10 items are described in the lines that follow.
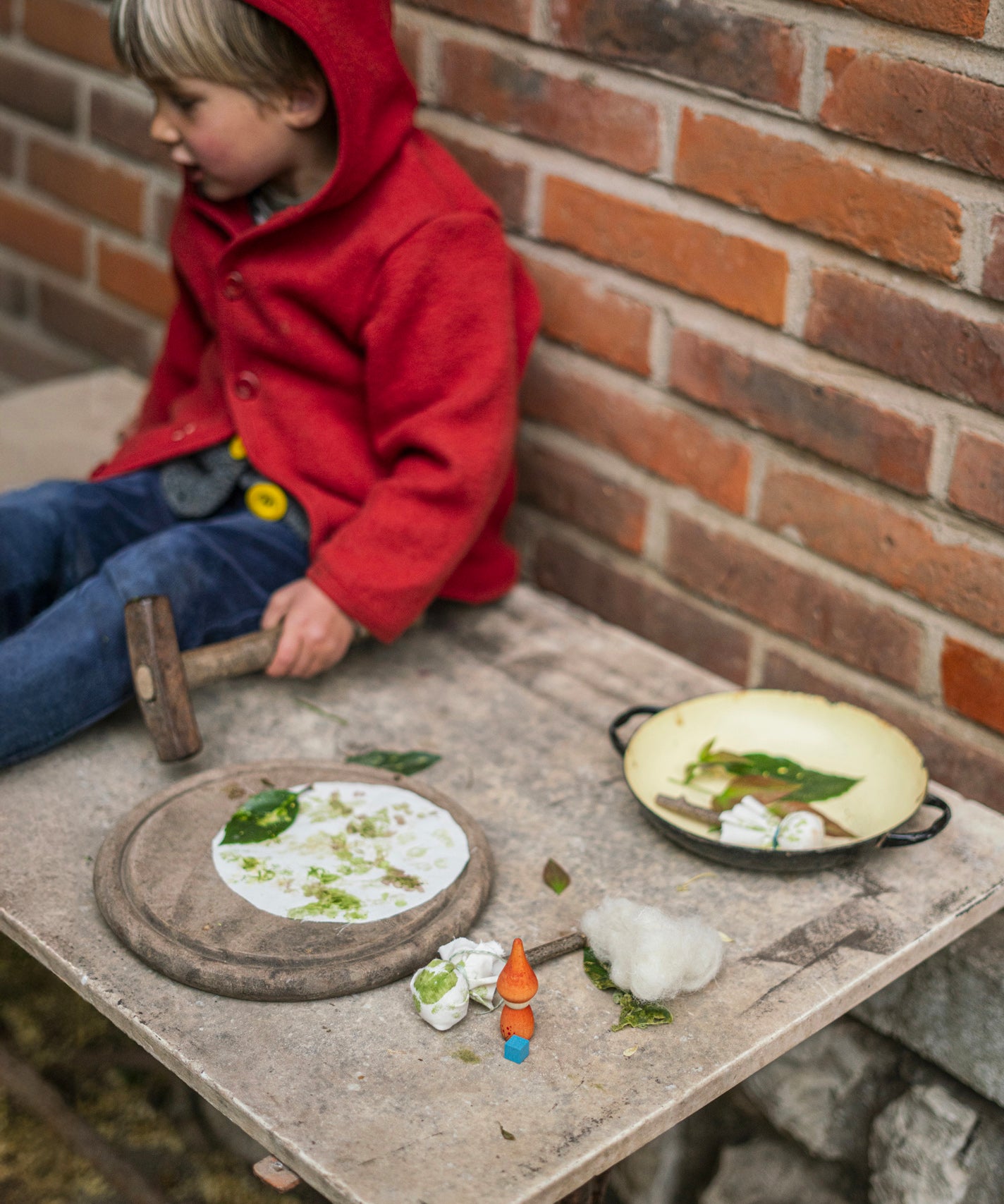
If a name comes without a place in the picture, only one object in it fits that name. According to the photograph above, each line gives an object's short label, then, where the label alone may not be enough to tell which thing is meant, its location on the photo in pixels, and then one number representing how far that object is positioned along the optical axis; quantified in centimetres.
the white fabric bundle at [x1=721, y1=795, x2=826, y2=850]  137
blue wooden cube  114
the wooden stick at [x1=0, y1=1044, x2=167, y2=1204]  148
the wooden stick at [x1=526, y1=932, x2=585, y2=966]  123
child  151
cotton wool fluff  118
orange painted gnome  114
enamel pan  135
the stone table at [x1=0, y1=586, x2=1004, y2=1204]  108
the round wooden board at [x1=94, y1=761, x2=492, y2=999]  119
